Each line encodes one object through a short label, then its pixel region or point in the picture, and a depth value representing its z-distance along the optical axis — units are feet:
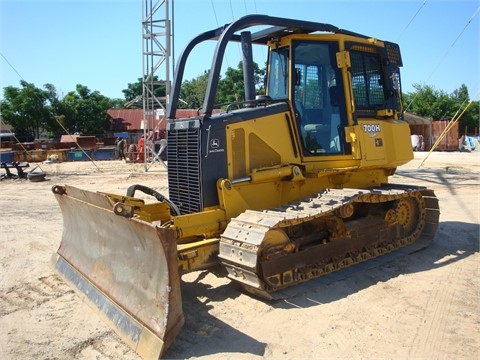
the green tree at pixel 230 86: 135.03
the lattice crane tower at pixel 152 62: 57.77
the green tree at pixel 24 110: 129.39
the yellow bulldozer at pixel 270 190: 14.67
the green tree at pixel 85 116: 137.28
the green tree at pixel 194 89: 176.65
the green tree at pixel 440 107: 134.21
